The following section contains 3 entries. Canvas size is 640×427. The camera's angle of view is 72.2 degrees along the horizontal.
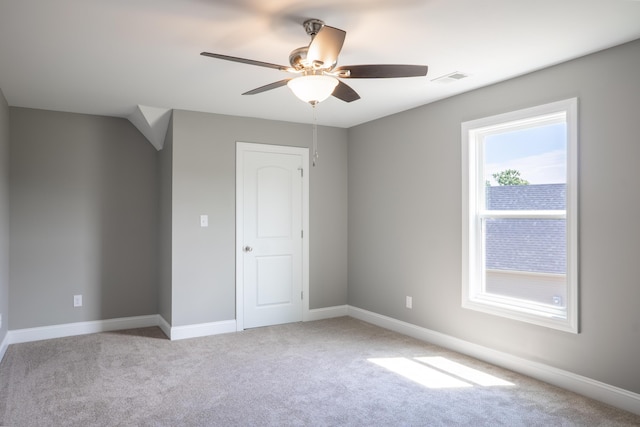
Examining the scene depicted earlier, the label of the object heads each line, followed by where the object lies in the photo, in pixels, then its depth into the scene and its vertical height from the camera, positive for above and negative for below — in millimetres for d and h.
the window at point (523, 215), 3156 -4
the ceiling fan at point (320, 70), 2221 +793
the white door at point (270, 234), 4852 -229
